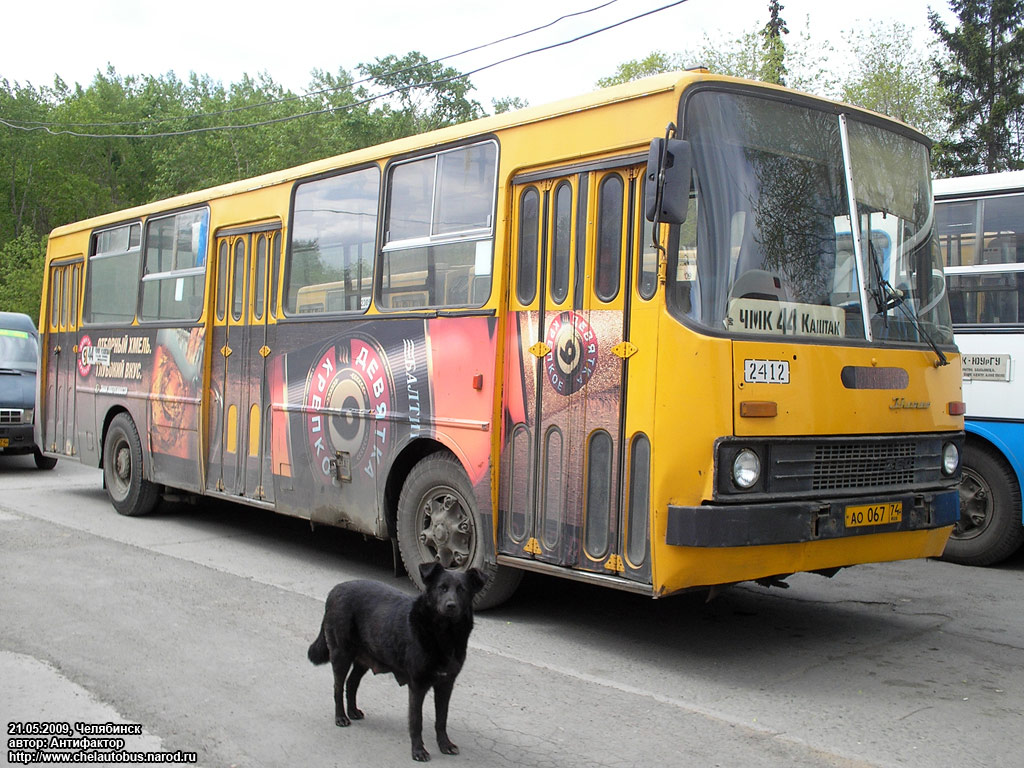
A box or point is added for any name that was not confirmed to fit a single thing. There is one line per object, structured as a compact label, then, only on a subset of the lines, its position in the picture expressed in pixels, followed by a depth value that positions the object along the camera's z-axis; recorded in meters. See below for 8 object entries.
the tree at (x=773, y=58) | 34.09
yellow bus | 5.48
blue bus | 8.79
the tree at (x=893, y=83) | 34.88
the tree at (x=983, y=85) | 33.41
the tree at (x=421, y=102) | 46.97
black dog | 4.29
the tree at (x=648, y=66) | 37.97
